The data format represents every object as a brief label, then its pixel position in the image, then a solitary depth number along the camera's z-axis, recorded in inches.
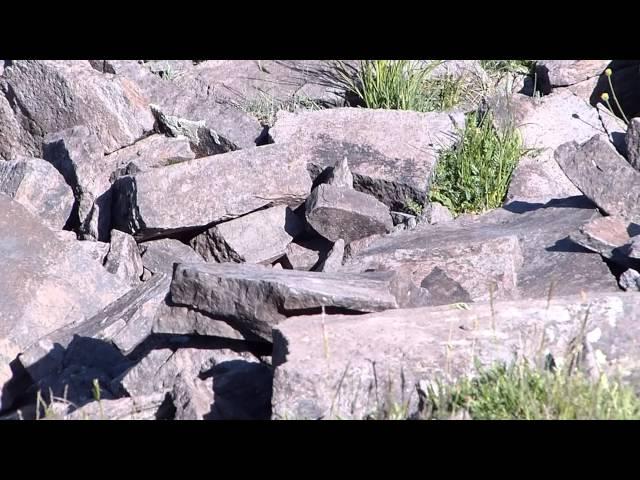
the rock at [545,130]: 564.1
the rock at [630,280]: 408.8
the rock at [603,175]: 472.1
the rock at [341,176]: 541.3
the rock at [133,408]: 329.1
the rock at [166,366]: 366.0
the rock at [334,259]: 477.7
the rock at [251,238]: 527.8
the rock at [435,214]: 538.3
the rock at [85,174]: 553.3
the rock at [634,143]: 494.9
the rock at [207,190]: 519.5
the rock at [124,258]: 514.9
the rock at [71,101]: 617.0
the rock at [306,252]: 533.6
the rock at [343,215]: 514.6
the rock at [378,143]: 557.3
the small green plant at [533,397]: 257.1
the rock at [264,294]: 349.4
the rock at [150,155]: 586.2
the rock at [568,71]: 698.8
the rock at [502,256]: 426.9
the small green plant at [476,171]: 570.3
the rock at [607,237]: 432.5
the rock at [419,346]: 292.8
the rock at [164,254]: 526.9
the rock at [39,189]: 548.4
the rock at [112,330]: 422.0
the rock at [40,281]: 448.4
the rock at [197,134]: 613.3
